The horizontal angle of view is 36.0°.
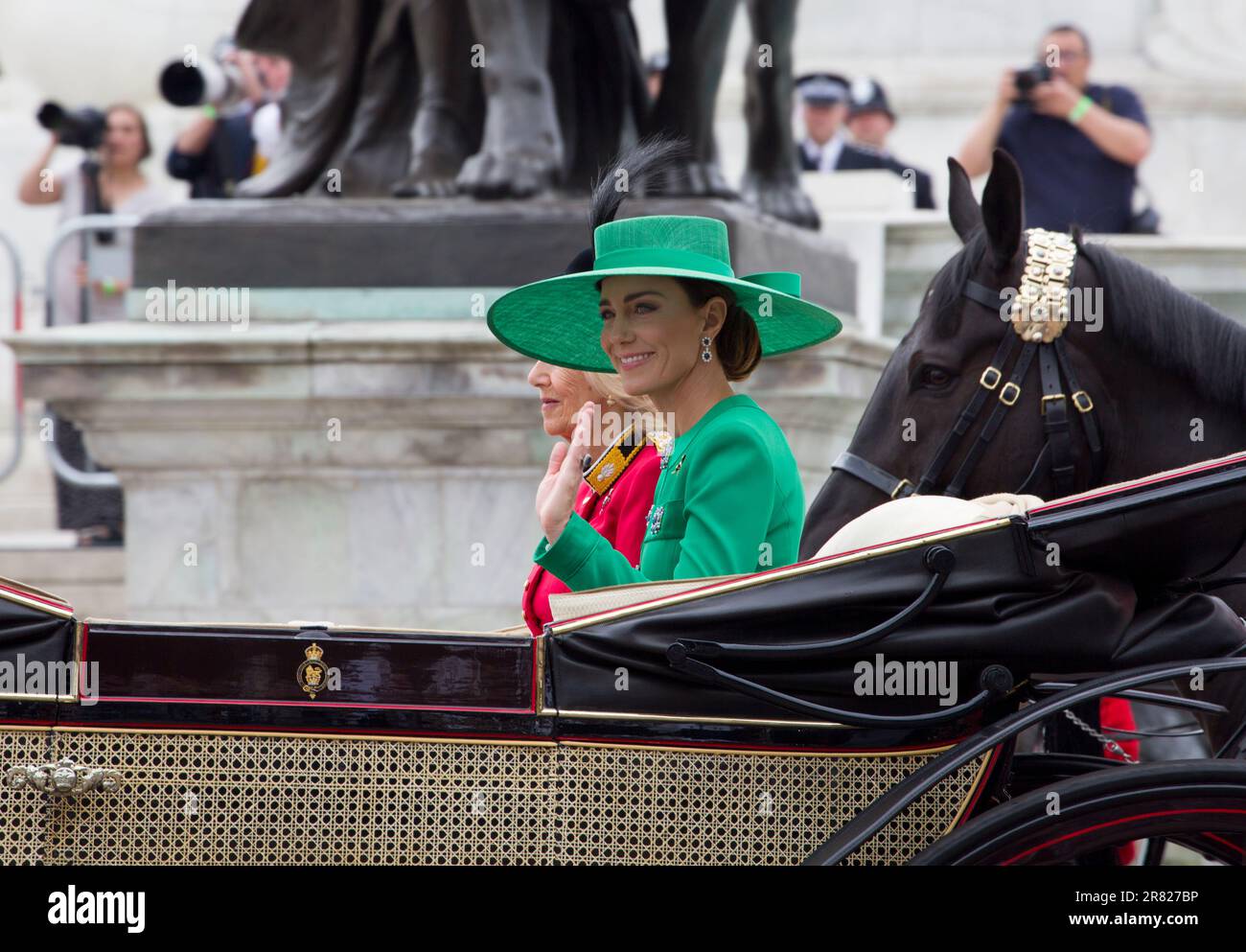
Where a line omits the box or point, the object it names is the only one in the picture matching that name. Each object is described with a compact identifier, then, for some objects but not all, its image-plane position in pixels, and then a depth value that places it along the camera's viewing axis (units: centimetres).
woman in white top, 986
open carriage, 295
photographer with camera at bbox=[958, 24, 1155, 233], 844
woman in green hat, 326
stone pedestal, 609
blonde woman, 374
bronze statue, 648
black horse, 399
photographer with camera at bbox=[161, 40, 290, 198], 966
